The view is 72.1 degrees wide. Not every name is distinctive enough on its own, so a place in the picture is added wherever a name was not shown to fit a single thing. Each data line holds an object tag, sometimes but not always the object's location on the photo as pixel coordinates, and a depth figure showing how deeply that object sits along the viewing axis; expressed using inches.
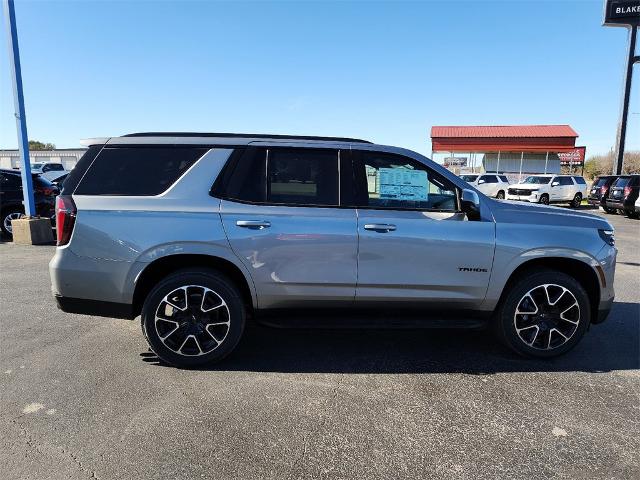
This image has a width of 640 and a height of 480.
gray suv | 142.1
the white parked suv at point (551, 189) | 929.5
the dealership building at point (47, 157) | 1860.5
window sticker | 151.3
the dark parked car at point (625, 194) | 698.2
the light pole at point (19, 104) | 347.6
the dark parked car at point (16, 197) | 408.2
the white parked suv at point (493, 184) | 1008.9
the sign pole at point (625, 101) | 954.7
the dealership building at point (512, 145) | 1486.2
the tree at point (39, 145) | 2898.1
